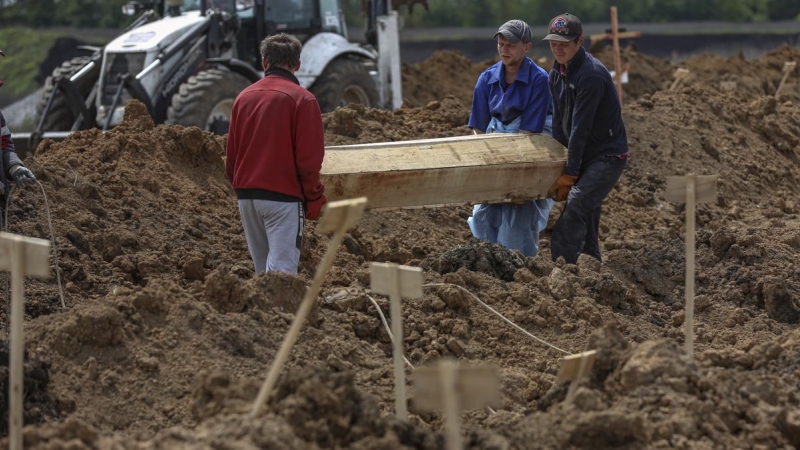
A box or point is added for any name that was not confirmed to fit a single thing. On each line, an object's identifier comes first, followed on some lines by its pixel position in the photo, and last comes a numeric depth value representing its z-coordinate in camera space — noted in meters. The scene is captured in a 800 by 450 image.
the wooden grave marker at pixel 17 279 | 8.54
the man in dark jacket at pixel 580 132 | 15.29
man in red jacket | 13.17
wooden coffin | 14.80
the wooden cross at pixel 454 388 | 7.41
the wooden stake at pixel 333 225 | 8.69
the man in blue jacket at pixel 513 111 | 15.81
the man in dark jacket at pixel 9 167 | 14.31
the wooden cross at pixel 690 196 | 10.82
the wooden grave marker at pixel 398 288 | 9.37
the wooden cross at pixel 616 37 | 27.76
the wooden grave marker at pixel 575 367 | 9.87
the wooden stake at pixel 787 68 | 33.35
